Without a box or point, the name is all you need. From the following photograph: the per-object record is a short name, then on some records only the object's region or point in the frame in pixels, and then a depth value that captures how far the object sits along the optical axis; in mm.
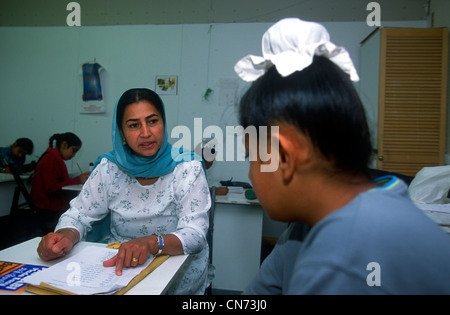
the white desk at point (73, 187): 2376
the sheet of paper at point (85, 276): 680
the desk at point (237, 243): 2148
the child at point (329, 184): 371
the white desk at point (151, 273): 723
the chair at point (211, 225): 1443
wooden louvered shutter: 2473
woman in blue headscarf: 1212
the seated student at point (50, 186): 2463
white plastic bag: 1499
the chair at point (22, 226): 2170
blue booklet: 702
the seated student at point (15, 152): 3449
